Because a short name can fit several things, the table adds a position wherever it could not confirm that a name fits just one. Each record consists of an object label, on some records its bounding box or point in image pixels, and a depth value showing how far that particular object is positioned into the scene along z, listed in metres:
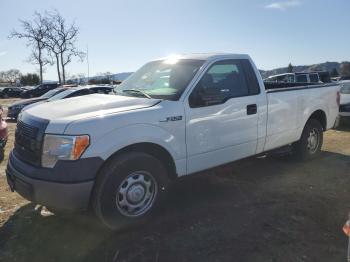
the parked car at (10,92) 40.47
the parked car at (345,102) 11.06
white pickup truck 3.46
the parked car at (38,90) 33.15
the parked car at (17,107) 15.52
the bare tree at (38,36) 38.60
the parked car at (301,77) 17.77
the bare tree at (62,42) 38.50
